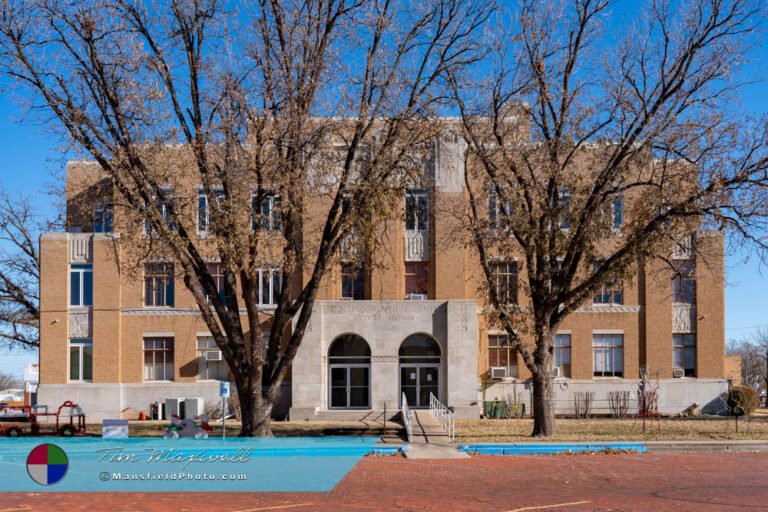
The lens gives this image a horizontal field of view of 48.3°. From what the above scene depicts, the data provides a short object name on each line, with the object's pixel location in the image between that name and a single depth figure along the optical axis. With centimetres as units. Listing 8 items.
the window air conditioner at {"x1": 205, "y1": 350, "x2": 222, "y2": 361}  3822
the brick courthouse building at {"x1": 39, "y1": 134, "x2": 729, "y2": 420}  3703
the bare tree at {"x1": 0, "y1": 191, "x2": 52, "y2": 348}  4688
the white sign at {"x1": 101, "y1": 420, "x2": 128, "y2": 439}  2534
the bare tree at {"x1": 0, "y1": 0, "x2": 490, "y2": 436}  2233
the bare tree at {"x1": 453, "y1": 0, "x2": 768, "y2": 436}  2297
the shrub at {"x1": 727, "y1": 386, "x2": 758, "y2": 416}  3797
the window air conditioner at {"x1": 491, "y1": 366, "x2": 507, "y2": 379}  3834
